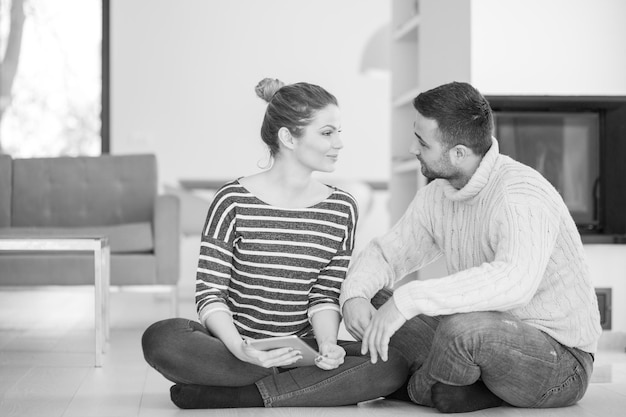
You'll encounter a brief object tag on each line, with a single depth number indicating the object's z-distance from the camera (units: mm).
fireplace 3936
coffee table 3238
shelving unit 4121
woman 2311
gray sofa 5113
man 2145
